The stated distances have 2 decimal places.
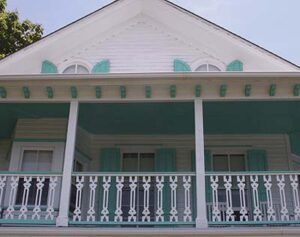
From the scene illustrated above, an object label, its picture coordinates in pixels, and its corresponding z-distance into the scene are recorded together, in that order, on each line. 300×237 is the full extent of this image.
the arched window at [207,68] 11.91
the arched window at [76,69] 12.02
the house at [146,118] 8.54
